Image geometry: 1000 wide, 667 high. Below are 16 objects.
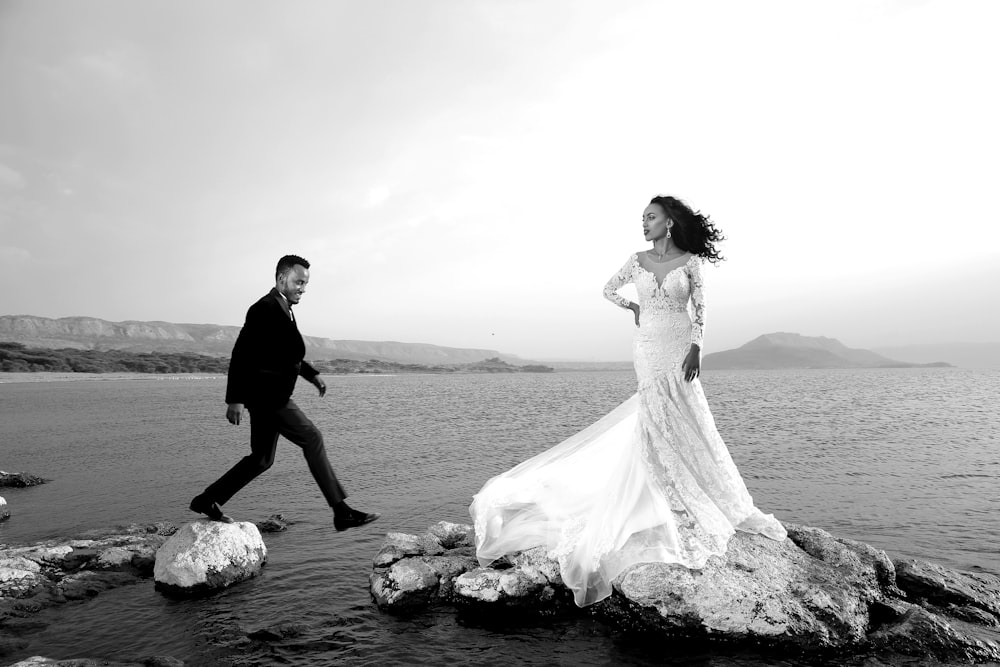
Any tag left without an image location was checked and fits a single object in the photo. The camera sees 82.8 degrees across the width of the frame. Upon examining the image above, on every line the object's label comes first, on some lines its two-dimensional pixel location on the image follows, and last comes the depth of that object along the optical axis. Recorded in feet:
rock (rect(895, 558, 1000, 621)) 20.38
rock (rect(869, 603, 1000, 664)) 16.52
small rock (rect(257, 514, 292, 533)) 32.32
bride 19.38
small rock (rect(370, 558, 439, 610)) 20.84
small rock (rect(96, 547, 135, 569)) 24.91
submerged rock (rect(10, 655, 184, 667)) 15.30
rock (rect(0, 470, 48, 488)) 44.21
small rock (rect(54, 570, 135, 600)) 22.18
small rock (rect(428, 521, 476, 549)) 27.02
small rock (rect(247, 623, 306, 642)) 18.65
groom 20.94
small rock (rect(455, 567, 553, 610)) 19.97
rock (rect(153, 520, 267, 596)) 22.29
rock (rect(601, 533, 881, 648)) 17.43
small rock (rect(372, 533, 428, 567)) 23.56
